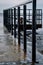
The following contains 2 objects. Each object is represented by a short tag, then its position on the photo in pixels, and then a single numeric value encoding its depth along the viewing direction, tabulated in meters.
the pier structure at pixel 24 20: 3.22
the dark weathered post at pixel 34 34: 3.21
